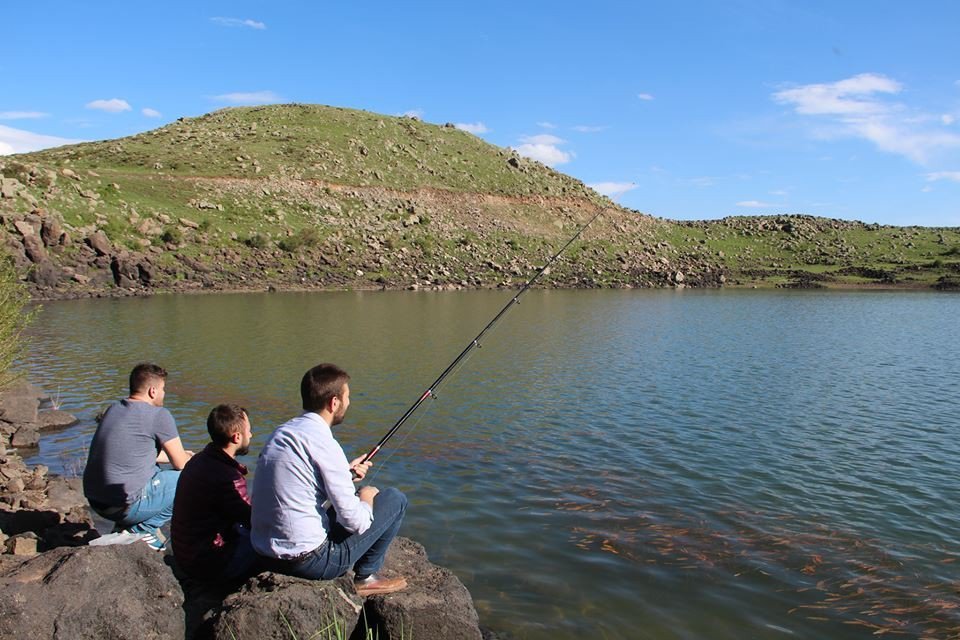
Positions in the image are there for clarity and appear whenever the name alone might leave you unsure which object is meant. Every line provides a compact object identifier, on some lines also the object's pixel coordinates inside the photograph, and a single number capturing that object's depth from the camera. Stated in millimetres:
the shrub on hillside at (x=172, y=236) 56750
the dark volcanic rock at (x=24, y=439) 13688
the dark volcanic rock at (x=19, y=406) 15000
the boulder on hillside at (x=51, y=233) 48156
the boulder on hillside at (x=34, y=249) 45625
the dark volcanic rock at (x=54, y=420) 15220
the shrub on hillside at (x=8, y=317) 13523
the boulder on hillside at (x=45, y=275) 45031
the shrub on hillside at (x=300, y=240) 63156
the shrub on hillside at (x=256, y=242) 61469
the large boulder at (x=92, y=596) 4836
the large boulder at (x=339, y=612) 5223
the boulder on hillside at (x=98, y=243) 50250
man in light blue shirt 5457
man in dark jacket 5977
